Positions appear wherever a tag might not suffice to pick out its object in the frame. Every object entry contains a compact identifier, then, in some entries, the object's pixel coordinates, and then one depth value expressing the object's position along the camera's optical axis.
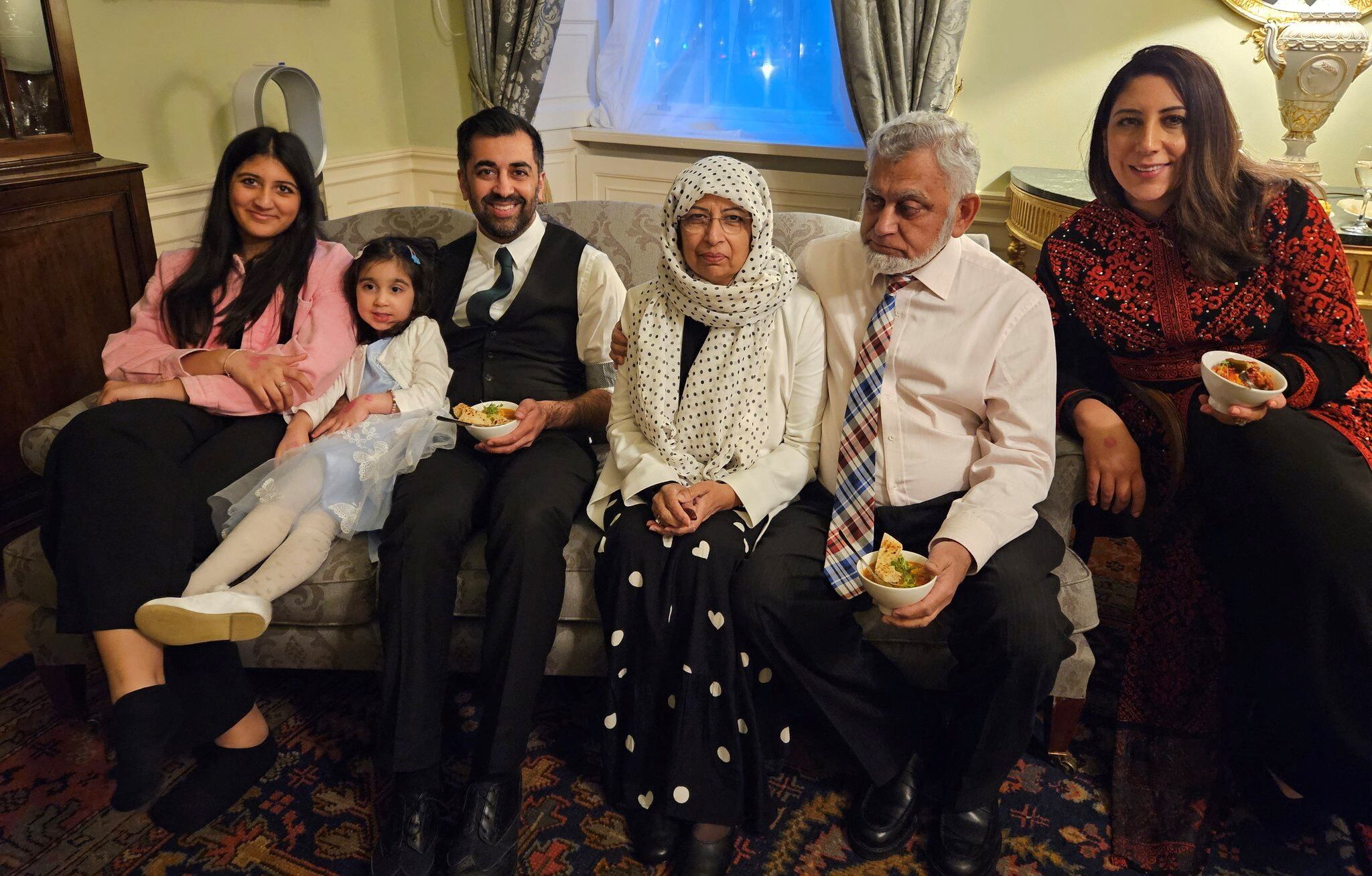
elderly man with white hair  1.58
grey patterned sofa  1.71
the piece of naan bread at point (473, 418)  1.83
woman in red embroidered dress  1.57
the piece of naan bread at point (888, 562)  1.44
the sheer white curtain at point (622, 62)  3.67
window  3.52
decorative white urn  2.46
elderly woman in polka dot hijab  1.59
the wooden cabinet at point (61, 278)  2.27
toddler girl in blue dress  1.56
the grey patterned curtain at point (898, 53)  2.90
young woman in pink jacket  1.56
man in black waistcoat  1.59
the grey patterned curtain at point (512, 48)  3.37
